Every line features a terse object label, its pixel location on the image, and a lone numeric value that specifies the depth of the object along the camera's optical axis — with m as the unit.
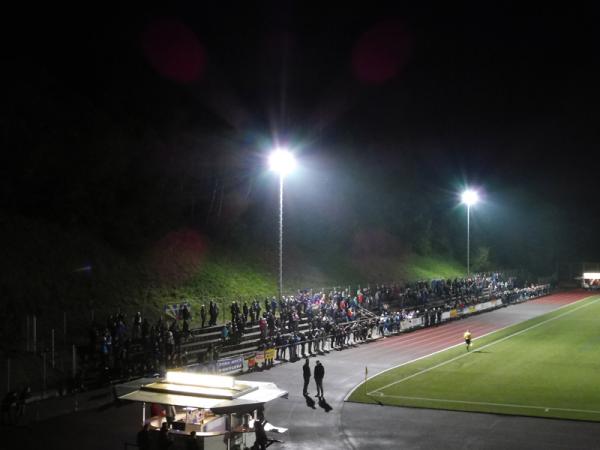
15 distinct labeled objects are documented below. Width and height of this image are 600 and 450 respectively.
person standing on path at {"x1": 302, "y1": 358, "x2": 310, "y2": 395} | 24.11
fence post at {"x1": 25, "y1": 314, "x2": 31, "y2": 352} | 24.79
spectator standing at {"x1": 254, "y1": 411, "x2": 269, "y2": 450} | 15.48
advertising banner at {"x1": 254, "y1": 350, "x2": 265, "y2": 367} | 29.00
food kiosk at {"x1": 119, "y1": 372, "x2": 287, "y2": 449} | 14.56
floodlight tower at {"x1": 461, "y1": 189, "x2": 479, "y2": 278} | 66.96
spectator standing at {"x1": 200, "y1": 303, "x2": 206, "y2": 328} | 32.31
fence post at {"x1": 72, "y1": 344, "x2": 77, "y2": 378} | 23.28
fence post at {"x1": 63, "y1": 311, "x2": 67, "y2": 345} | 26.61
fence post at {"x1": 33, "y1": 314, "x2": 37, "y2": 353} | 24.16
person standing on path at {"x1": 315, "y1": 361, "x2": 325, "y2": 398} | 23.73
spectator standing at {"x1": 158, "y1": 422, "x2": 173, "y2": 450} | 14.59
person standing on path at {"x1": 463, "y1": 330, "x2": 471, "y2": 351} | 34.75
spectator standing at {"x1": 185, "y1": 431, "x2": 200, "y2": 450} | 14.20
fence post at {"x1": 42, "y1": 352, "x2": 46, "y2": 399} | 22.64
